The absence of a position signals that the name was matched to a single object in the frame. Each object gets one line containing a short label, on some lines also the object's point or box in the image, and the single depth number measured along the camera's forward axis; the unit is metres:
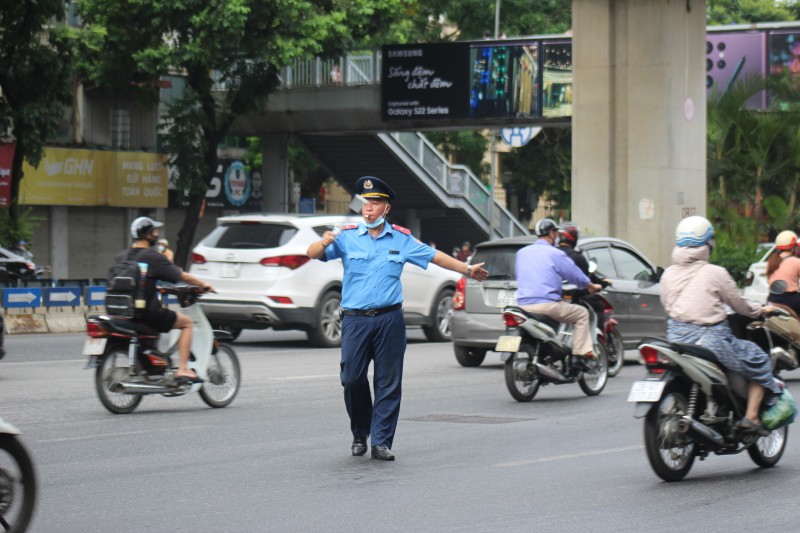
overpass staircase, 41.59
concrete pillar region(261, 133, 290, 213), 39.84
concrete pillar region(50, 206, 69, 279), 37.00
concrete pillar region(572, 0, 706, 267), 28.12
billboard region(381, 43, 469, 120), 35.34
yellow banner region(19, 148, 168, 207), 35.97
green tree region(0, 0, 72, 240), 29.48
